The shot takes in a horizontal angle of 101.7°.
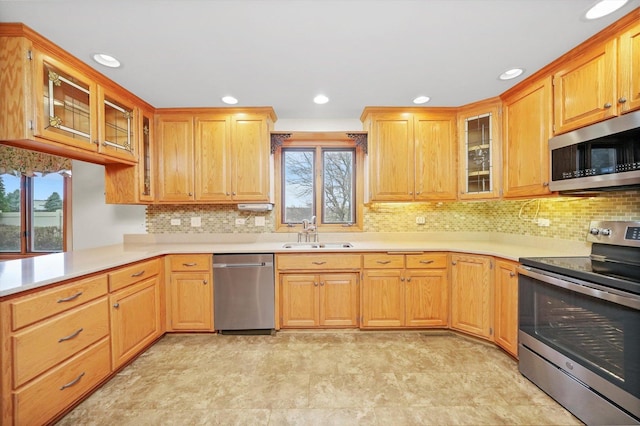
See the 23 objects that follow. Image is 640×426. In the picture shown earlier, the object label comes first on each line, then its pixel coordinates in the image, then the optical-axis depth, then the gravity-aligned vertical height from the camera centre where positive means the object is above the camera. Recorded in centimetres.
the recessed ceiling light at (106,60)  184 +111
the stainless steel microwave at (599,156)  151 +35
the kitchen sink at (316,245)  281 -38
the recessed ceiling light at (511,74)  207 +111
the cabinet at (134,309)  192 -79
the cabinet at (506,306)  205 -79
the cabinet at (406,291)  256 -80
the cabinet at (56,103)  156 +77
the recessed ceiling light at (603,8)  139 +111
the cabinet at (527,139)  207 +61
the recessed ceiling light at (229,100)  251 +110
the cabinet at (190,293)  252 -79
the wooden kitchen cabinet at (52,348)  129 -77
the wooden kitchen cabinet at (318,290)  256 -79
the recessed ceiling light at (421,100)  253 +110
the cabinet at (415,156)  278 +58
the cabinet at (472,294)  232 -78
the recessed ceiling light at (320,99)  248 +109
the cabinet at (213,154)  277 +61
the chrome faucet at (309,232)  301 -24
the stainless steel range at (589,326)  130 -68
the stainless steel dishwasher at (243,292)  252 -78
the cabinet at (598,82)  152 +83
